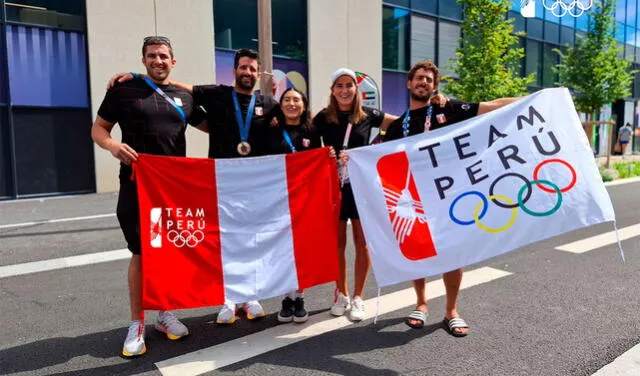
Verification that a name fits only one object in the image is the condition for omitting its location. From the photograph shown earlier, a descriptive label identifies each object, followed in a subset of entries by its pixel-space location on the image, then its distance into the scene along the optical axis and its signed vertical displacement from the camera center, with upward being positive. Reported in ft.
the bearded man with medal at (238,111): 11.69 +0.95
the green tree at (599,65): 52.37 +9.18
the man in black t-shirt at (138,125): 10.62 +0.58
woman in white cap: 12.09 +0.37
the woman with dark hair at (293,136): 12.04 +0.32
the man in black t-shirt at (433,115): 11.51 +0.81
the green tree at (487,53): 42.57 +8.64
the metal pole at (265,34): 24.30 +6.06
